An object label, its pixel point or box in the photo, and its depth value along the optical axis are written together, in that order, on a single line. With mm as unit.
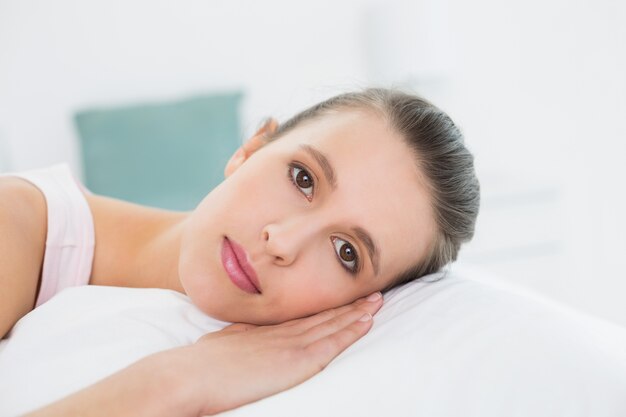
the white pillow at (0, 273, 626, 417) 776
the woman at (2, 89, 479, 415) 1033
